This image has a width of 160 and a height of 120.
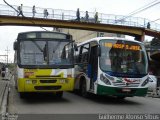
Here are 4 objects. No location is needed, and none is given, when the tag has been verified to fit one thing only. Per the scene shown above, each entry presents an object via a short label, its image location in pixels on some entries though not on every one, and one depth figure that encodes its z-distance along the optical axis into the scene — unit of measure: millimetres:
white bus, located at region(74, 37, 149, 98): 15914
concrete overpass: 47531
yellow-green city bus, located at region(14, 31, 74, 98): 15344
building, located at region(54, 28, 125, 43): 92188
